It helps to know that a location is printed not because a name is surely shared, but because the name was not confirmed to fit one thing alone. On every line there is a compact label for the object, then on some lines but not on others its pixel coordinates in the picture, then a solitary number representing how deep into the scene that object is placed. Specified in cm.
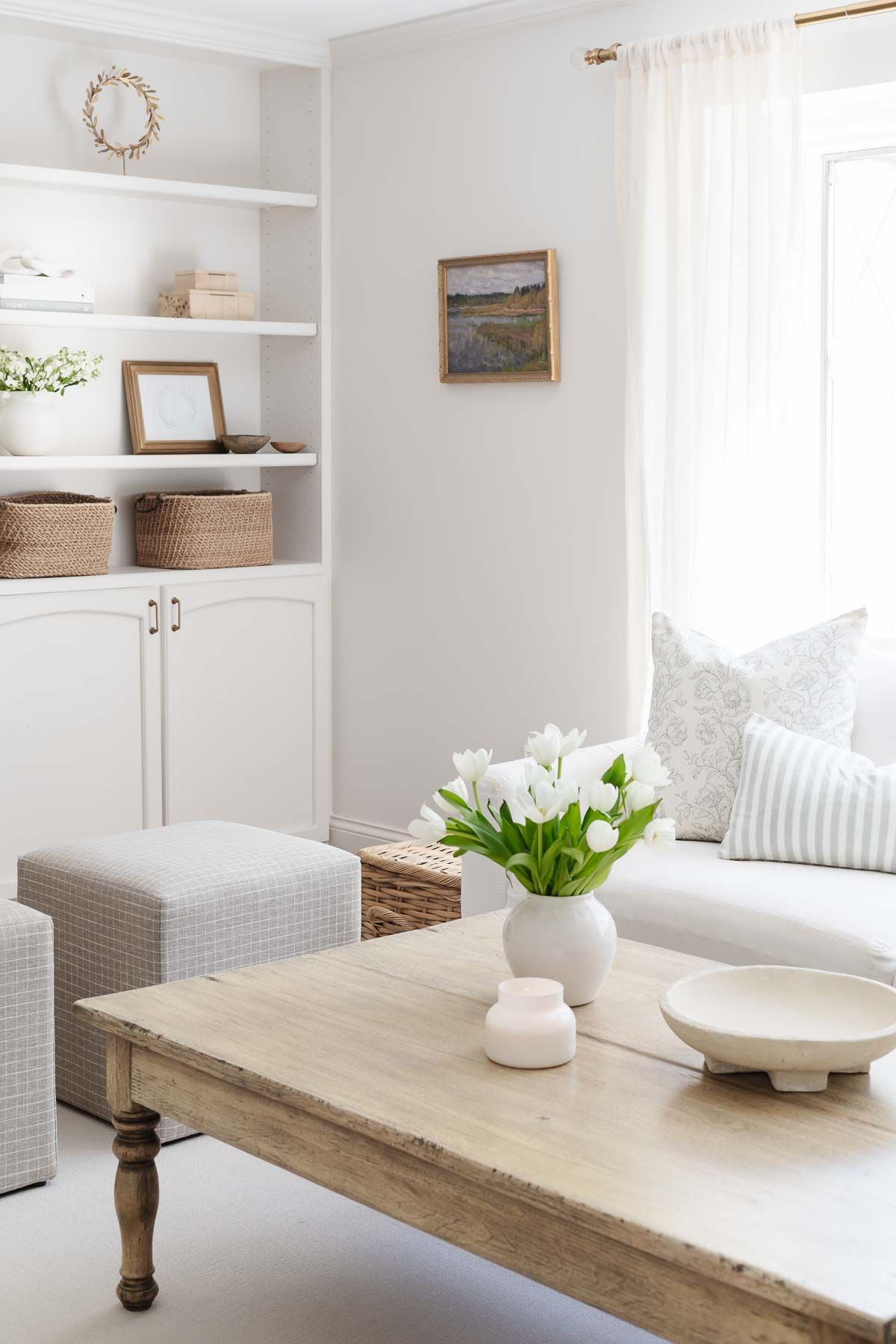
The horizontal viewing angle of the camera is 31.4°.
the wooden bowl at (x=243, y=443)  486
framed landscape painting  436
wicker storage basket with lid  391
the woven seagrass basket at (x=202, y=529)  468
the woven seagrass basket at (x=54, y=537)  430
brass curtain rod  354
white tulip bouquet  228
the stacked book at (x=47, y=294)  430
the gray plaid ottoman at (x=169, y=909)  296
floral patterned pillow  341
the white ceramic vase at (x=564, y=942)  230
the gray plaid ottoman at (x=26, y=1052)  272
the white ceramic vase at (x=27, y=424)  439
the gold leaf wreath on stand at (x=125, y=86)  452
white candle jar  209
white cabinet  438
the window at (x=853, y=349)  387
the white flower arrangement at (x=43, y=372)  436
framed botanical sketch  483
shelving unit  444
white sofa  282
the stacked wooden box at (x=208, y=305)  475
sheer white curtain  378
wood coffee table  162
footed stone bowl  196
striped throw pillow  312
